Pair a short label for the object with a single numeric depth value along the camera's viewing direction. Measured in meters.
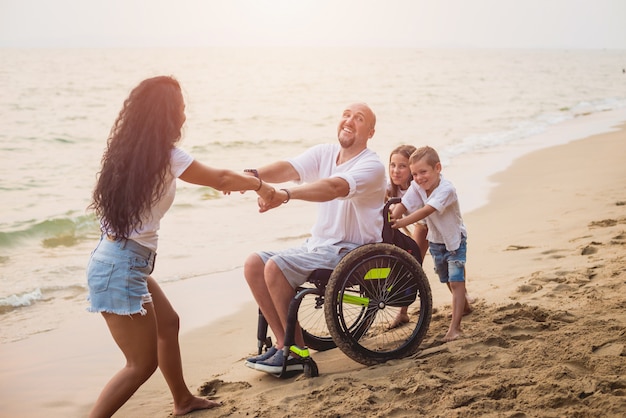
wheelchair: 3.94
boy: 4.44
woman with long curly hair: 3.33
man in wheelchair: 4.00
